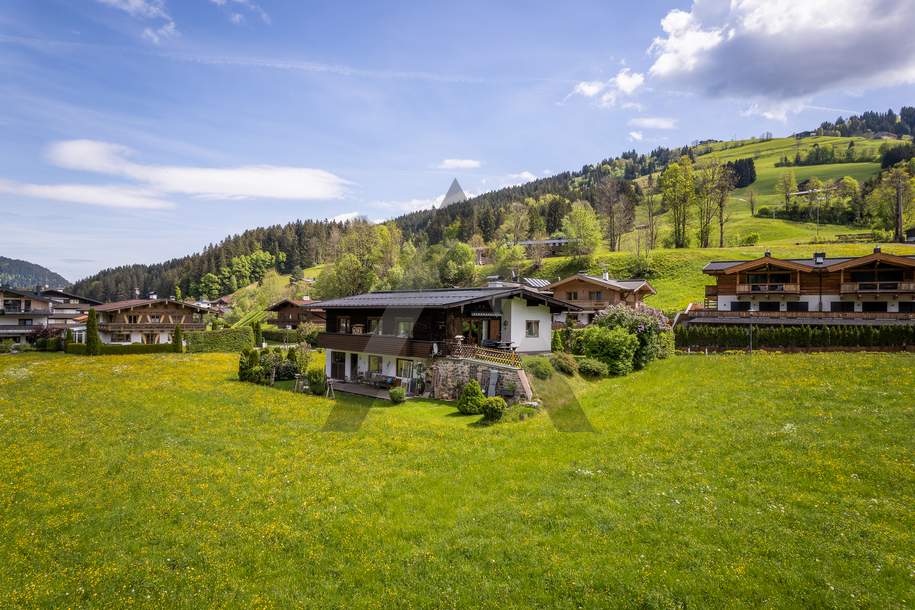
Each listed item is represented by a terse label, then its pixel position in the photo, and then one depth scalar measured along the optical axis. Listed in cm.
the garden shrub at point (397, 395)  2625
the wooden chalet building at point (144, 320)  6325
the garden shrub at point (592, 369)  2900
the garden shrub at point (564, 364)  2806
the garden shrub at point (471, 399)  2292
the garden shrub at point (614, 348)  3005
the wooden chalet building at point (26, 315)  6444
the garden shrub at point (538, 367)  2592
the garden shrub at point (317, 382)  2981
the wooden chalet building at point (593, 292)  5406
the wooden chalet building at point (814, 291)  4200
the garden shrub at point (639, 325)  3191
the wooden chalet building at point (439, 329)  2845
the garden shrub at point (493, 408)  2122
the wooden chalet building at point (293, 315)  7606
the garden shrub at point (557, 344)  3297
